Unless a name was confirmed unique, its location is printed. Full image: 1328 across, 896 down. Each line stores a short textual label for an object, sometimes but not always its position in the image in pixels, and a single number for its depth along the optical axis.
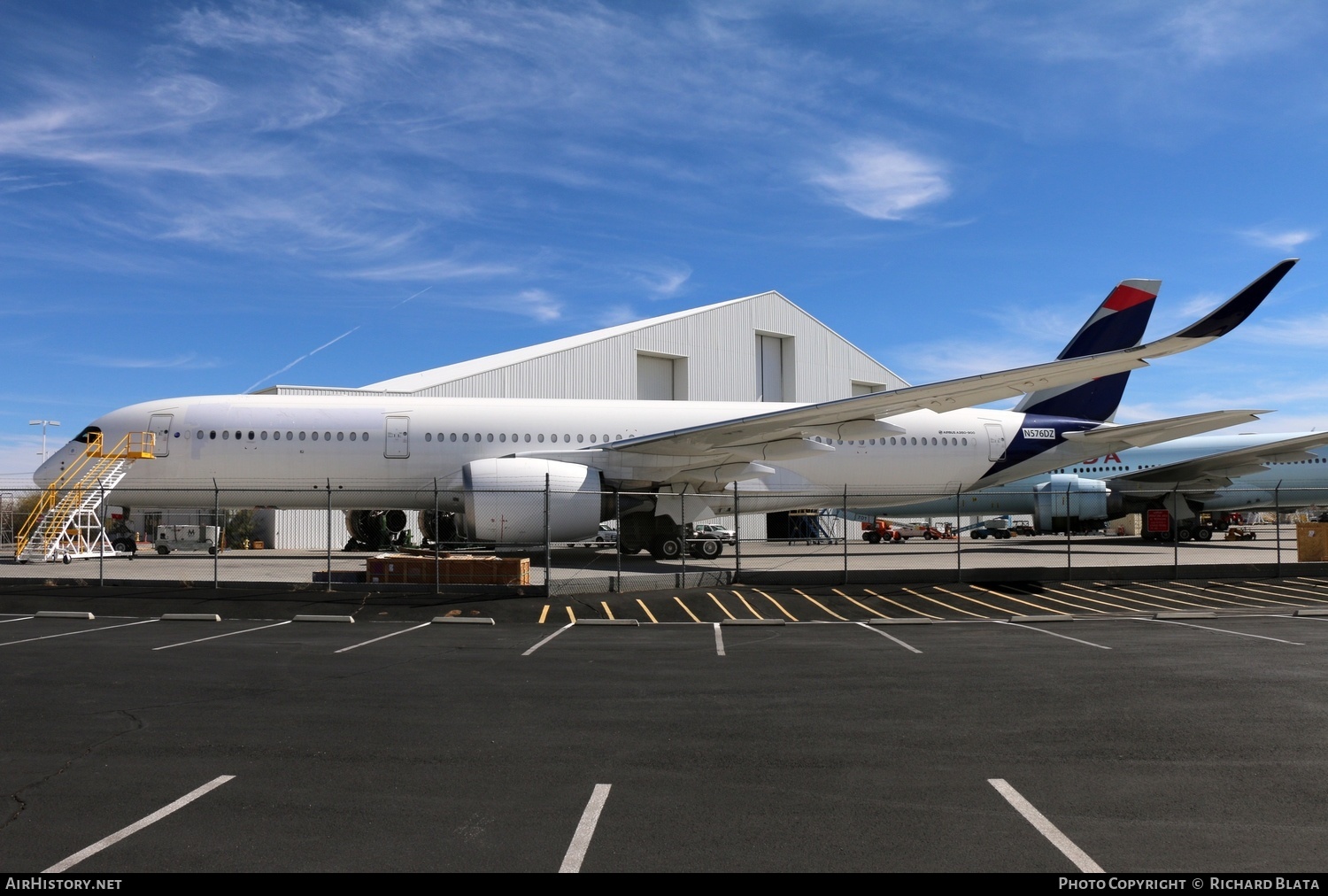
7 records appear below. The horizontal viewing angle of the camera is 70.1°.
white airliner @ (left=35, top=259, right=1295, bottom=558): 20.77
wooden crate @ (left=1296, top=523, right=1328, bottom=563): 21.53
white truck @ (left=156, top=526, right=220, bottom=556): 28.25
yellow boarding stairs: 20.92
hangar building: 36.06
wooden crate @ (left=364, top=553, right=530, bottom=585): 16.72
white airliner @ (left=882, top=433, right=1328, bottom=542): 33.19
